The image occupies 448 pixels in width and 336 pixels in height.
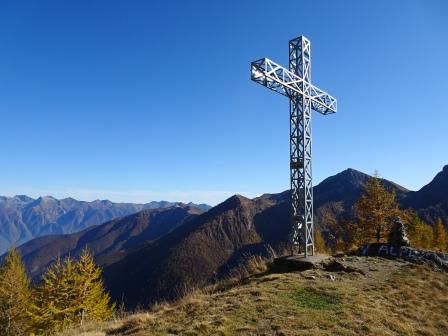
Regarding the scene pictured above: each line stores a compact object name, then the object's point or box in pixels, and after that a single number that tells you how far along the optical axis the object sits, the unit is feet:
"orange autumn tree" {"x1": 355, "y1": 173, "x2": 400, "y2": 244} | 111.96
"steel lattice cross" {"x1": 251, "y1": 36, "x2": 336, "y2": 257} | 57.16
